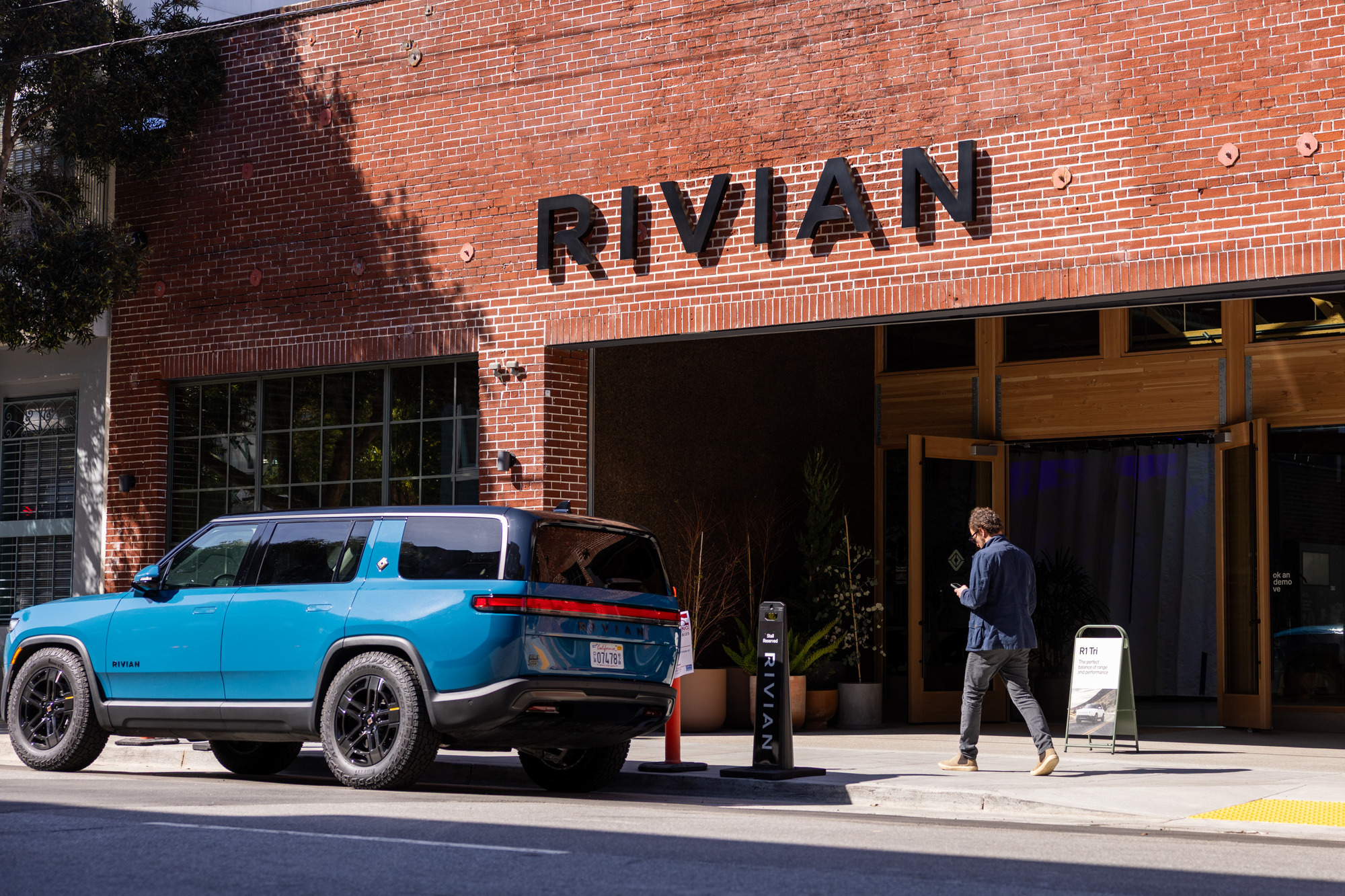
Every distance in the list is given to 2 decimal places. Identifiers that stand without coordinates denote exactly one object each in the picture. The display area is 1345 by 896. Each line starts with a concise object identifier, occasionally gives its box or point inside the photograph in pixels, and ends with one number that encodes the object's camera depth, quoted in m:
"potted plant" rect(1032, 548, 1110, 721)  17.80
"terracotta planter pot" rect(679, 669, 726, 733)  15.49
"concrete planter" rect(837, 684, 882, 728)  16.39
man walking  10.97
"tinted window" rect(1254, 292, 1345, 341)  15.86
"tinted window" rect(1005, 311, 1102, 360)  17.03
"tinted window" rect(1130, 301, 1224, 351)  16.38
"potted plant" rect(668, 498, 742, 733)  15.57
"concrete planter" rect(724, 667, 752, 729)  15.91
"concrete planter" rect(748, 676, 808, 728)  15.68
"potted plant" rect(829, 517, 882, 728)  16.42
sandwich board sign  12.98
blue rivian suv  9.47
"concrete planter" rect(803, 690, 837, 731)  16.17
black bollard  10.65
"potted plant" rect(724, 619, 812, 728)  15.70
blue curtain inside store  18.36
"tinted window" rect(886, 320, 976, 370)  17.77
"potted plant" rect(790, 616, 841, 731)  15.97
